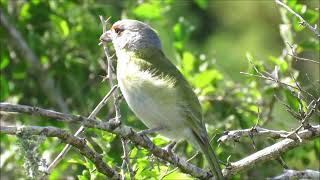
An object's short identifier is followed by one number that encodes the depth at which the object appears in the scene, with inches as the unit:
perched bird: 354.9
